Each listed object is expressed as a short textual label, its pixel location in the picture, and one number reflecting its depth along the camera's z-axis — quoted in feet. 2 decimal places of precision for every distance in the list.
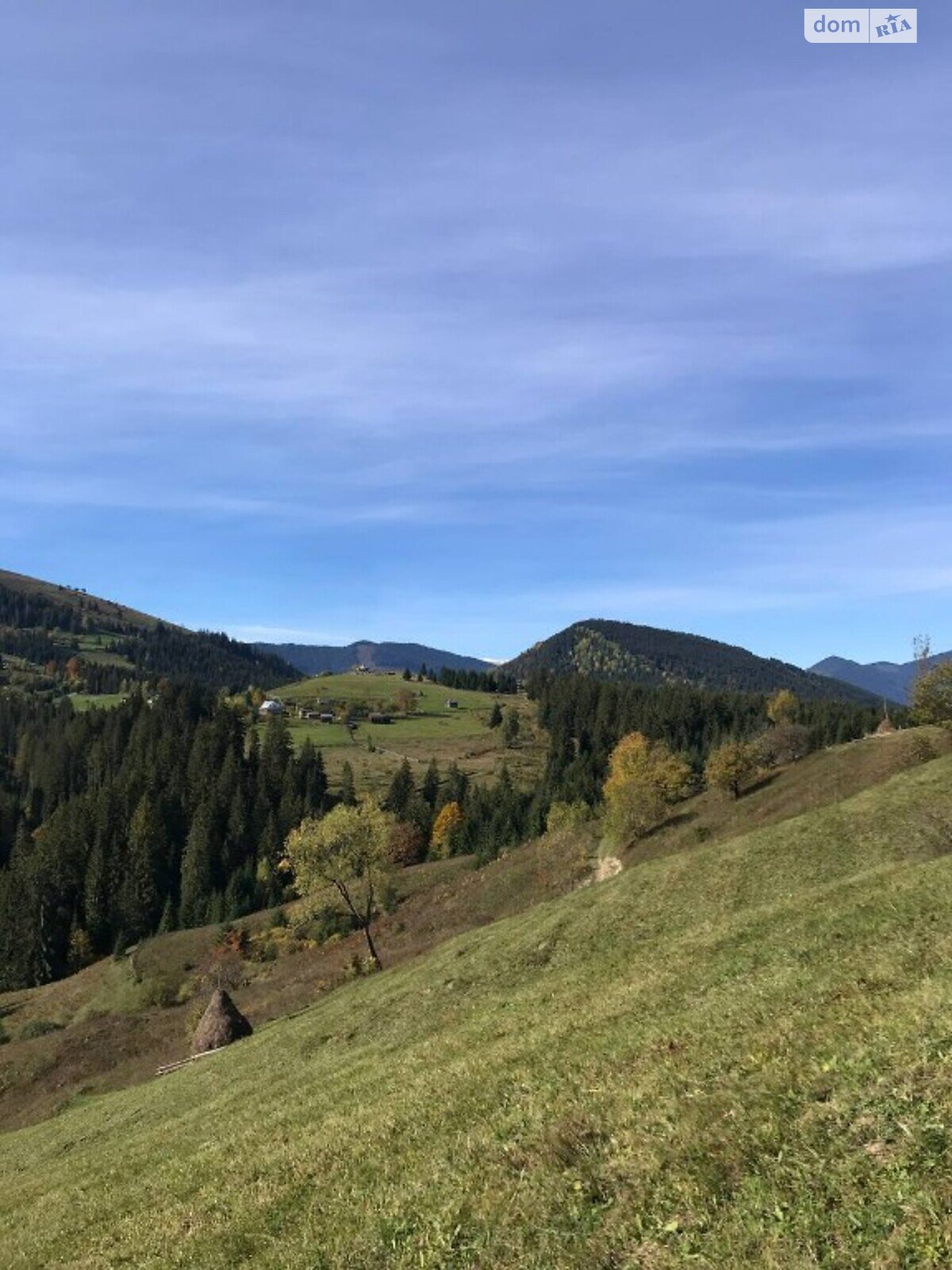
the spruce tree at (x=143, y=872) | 489.26
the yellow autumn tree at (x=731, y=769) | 328.29
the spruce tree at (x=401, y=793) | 616.39
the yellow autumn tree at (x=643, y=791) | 297.74
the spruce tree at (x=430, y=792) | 646.33
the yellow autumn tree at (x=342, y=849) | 212.84
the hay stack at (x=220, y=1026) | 164.35
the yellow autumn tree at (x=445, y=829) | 534.78
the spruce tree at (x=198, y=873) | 484.33
